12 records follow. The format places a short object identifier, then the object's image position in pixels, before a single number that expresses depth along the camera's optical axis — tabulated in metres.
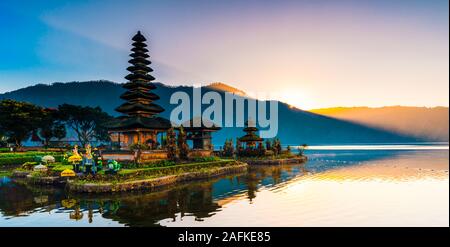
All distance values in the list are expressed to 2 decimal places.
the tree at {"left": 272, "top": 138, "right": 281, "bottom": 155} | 67.81
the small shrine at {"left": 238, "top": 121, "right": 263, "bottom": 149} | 68.31
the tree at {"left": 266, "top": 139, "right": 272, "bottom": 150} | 70.96
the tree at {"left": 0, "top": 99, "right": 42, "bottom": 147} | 55.84
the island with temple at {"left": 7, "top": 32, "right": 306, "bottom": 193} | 28.92
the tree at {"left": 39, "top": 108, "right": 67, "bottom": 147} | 64.38
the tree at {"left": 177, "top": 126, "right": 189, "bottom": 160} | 44.14
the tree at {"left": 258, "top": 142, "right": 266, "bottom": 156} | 64.62
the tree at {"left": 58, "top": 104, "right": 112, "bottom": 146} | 74.62
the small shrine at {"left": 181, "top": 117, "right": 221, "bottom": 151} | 60.56
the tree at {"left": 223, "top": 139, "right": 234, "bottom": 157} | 64.12
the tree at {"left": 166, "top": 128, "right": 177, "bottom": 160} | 41.77
